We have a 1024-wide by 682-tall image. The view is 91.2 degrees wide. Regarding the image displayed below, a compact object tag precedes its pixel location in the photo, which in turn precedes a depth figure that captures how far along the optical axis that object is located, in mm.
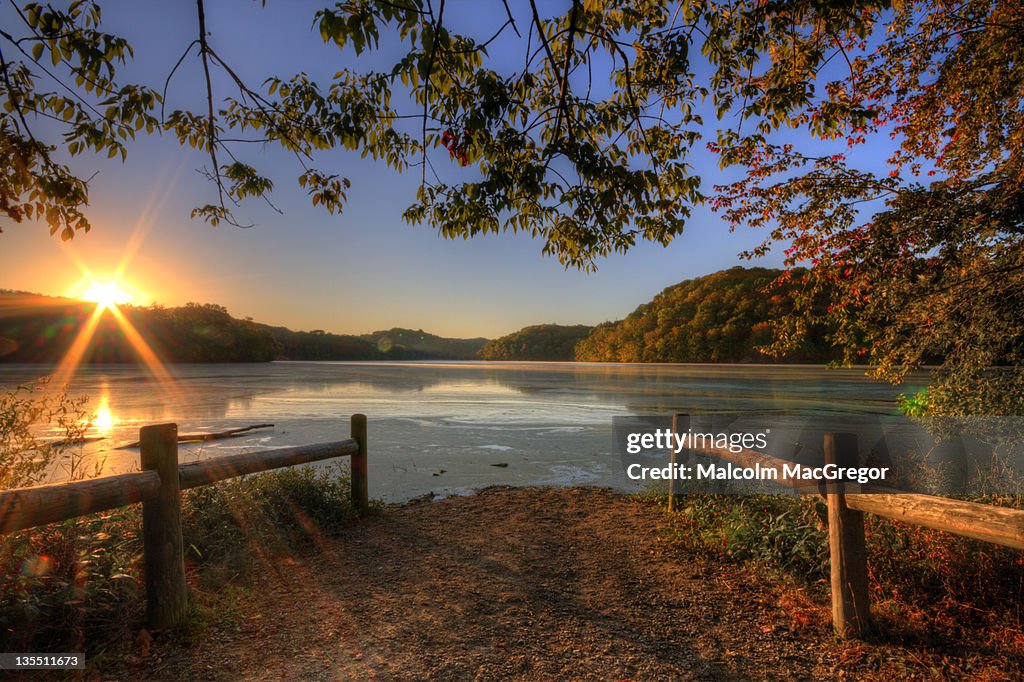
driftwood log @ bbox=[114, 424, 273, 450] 10984
